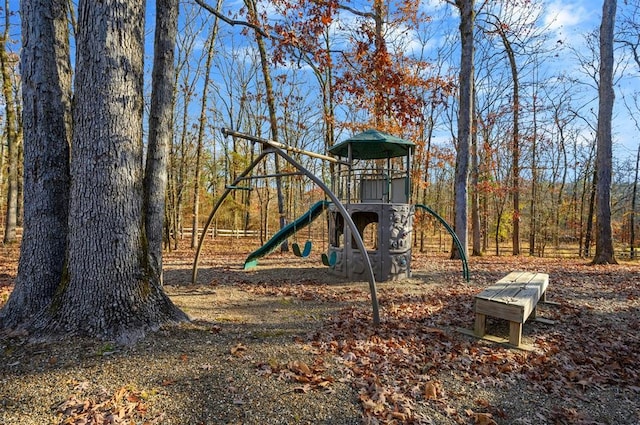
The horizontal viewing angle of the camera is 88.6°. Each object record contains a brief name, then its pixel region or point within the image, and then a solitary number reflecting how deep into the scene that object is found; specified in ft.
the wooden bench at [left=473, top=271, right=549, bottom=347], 12.43
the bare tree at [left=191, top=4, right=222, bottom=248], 50.19
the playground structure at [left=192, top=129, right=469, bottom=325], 26.04
